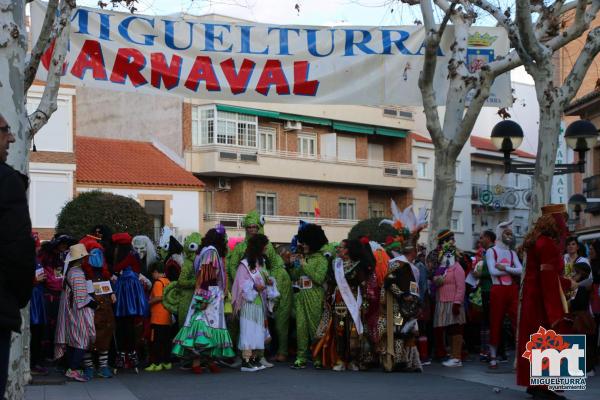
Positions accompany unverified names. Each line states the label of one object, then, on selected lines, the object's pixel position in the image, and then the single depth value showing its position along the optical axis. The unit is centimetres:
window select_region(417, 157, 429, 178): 6266
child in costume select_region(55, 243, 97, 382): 1269
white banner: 1402
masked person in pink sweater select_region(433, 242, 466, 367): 1484
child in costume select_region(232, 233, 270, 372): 1404
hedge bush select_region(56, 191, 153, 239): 3812
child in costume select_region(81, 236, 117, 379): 1305
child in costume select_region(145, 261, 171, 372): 1416
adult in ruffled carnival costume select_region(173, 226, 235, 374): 1338
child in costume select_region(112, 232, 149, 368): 1385
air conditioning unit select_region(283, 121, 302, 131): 5459
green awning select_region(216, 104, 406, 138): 5252
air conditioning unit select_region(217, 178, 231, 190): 5234
